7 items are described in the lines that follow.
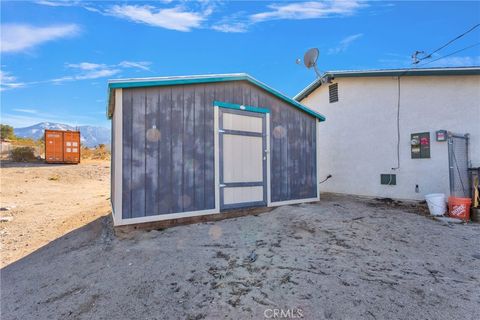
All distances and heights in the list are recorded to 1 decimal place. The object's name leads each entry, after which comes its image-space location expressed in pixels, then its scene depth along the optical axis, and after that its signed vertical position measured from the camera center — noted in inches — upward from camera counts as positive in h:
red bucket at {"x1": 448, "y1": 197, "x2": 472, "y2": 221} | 197.2 -38.4
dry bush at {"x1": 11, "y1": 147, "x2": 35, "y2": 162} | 619.8 +25.4
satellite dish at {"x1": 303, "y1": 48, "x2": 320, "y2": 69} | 298.7 +132.1
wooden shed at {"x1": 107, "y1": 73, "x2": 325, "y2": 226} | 159.0 +12.3
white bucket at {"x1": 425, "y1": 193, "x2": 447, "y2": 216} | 209.0 -37.4
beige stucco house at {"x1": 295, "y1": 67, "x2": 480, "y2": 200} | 233.3 +38.3
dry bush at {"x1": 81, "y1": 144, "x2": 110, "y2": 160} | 844.2 +37.4
